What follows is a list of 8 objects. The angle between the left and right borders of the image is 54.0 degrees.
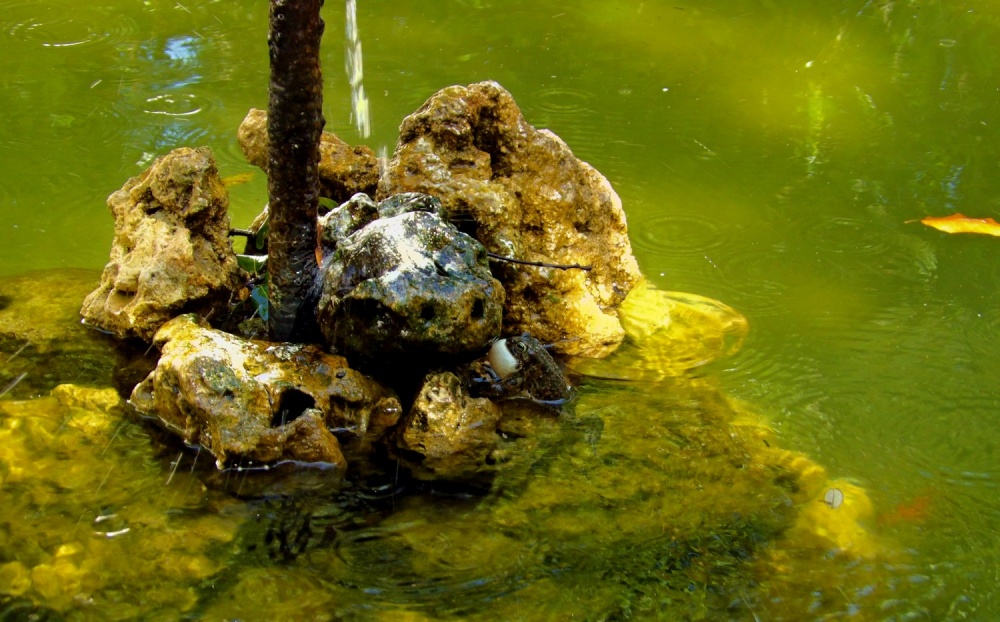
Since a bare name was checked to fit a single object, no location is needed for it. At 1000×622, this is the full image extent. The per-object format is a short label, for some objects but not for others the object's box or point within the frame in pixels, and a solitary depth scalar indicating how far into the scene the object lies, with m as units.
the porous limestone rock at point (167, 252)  3.54
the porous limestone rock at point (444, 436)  3.14
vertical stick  2.96
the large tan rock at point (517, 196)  3.71
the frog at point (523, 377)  3.51
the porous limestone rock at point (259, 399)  3.04
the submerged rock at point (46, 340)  3.49
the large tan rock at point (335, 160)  3.97
